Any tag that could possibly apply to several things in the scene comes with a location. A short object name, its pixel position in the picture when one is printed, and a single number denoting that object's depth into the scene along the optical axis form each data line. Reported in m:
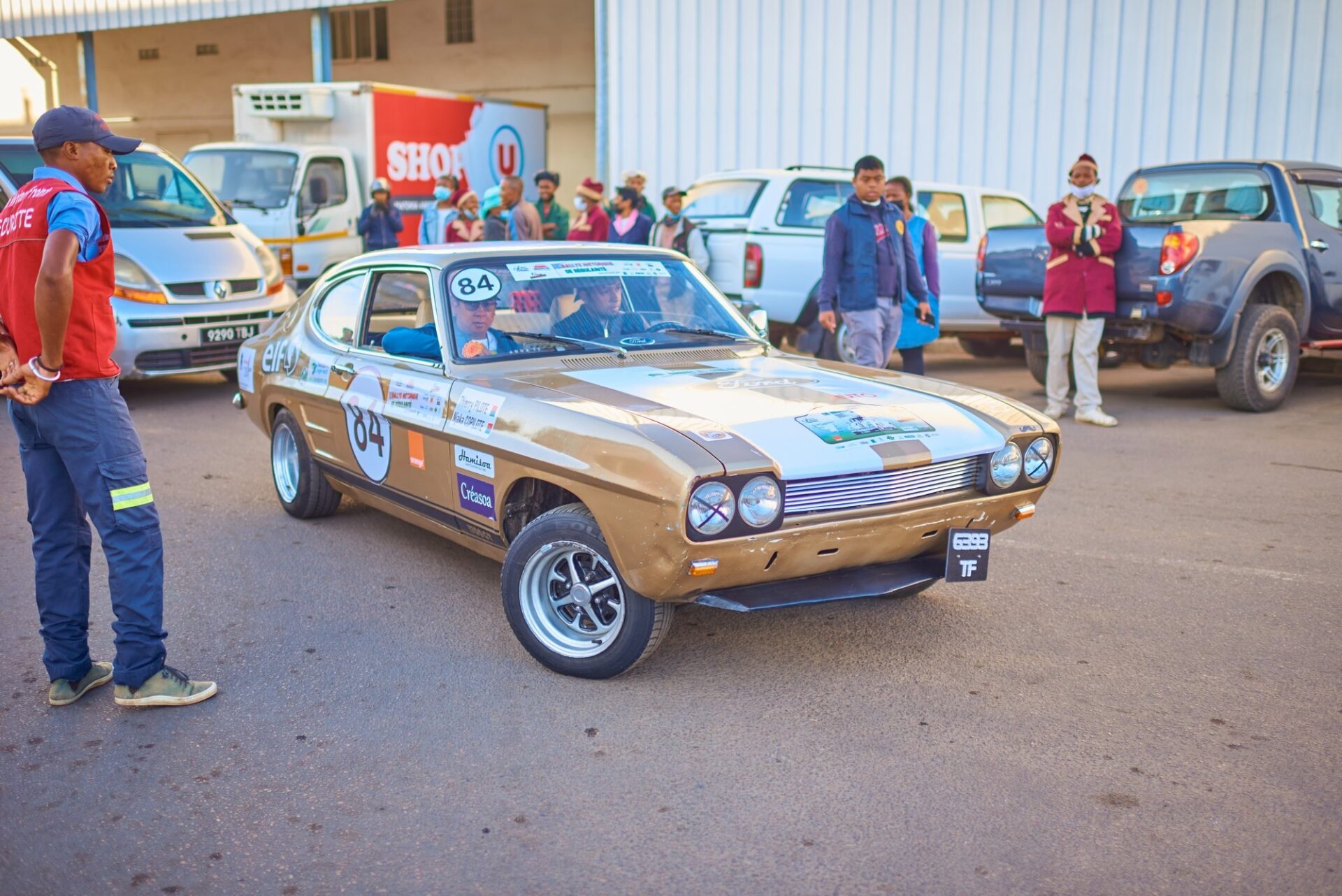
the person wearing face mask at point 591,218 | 11.32
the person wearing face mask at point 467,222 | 13.14
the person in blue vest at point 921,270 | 8.41
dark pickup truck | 8.55
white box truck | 14.23
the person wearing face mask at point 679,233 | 10.70
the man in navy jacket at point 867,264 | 7.48
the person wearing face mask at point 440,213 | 14.47
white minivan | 9.07
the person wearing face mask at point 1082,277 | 8.34
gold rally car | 3.57
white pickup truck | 10.45
